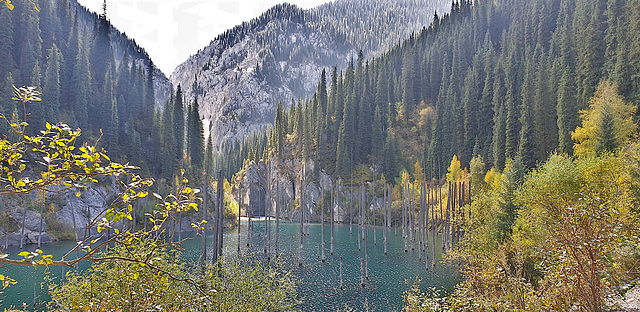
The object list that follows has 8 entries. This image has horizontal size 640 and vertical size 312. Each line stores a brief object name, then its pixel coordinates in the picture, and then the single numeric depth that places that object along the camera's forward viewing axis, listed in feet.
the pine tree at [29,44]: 215.92
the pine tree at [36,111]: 189.26
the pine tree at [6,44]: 206.46
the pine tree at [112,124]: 231.71
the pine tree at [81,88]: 224.80
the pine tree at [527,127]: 168.82
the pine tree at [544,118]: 167.32
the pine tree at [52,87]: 202.18
